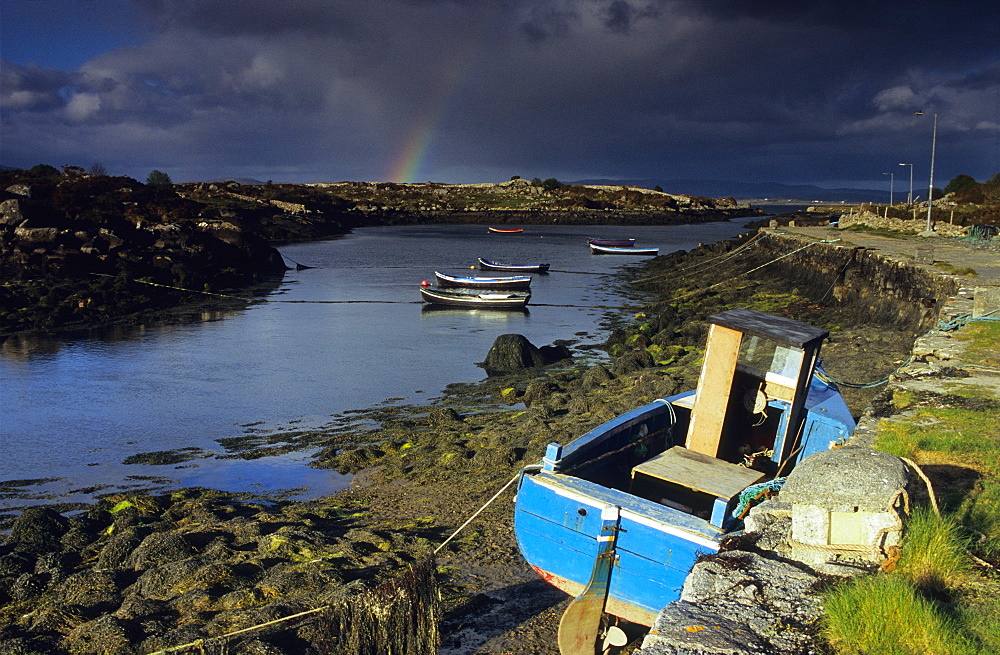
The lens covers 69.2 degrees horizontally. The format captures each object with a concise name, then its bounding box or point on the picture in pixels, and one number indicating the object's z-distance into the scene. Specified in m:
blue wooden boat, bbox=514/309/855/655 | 6.59
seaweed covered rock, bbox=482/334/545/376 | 22.17
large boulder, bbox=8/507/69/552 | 9.56
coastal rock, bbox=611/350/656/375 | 19.75
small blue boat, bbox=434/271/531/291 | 39.91
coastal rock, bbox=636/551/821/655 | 4.34
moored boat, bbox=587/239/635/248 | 74.16
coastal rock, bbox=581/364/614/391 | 18.48
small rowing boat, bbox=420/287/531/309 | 36.78
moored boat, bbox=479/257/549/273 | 51.16
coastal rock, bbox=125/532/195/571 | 8.62
